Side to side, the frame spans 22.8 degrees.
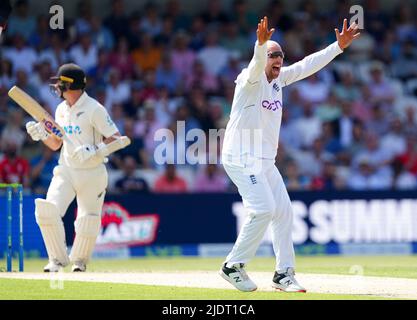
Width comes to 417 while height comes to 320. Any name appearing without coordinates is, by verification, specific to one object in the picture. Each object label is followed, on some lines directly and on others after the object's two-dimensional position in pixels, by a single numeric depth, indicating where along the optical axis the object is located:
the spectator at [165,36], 18.89
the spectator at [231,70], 18.72
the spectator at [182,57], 18.67
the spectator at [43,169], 15.76
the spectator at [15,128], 16.19
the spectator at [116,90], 17.50
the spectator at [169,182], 16.52
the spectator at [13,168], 15.45
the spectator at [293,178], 16.94
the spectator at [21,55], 17.36
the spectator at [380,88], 19.30
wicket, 11.42
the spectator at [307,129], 18.14
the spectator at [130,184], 16.05
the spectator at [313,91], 18.86
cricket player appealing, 8.62
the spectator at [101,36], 18.30
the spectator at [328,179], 17.23
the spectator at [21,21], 18.08
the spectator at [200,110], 17.53
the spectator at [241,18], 19.89
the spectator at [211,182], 16.89
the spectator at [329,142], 18.09
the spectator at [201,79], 18.44
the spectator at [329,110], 18.52
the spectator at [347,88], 19.20
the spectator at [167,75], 18.41
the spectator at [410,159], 18.08
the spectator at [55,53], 17.52
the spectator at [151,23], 19.03
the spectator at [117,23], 18.69
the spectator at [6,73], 16.98
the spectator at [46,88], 16.88
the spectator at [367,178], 17.75
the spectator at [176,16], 19.58
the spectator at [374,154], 18.08
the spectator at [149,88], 17.80
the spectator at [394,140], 18.48
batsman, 11.05
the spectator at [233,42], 19.42
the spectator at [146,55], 18.53
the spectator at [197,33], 19.17
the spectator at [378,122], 18.83
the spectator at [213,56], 18.94
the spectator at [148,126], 16.98
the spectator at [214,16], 19.70
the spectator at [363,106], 18.94
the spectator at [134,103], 17.45
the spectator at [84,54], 17.70
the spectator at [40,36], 17.86
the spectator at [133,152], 16.55
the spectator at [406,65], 20.13
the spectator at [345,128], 18.31
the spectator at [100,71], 17.78
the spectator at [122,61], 18.17
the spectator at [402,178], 17.95
